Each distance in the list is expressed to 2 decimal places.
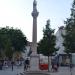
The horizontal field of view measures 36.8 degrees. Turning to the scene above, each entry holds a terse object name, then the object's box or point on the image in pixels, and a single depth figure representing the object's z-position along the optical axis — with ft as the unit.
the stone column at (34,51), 40.97
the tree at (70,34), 45.64
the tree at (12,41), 107.39
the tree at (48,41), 59.29
